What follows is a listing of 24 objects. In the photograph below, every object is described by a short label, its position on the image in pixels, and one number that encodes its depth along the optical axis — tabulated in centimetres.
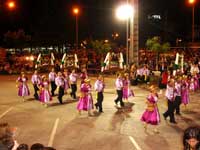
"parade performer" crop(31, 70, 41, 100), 1643
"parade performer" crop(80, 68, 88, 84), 1690
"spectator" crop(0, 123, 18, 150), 439
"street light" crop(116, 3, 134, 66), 2125
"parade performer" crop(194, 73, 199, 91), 1966
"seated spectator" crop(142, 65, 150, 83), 2172
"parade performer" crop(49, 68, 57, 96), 1767
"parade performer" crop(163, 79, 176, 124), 1159
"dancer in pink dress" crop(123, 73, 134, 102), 1480
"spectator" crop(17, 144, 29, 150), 396
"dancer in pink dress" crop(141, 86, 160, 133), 1029
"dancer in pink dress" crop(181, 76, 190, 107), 1384
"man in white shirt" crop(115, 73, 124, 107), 1431
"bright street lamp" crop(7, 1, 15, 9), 1844
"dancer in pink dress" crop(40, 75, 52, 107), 1452
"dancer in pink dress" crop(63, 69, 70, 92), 1776
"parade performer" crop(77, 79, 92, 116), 1270
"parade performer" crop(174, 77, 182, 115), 1247
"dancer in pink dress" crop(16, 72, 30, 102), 1616
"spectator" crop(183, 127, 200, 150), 346
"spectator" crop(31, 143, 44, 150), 382
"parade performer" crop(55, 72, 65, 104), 1532
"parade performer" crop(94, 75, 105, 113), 1330
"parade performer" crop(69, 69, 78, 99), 1668
